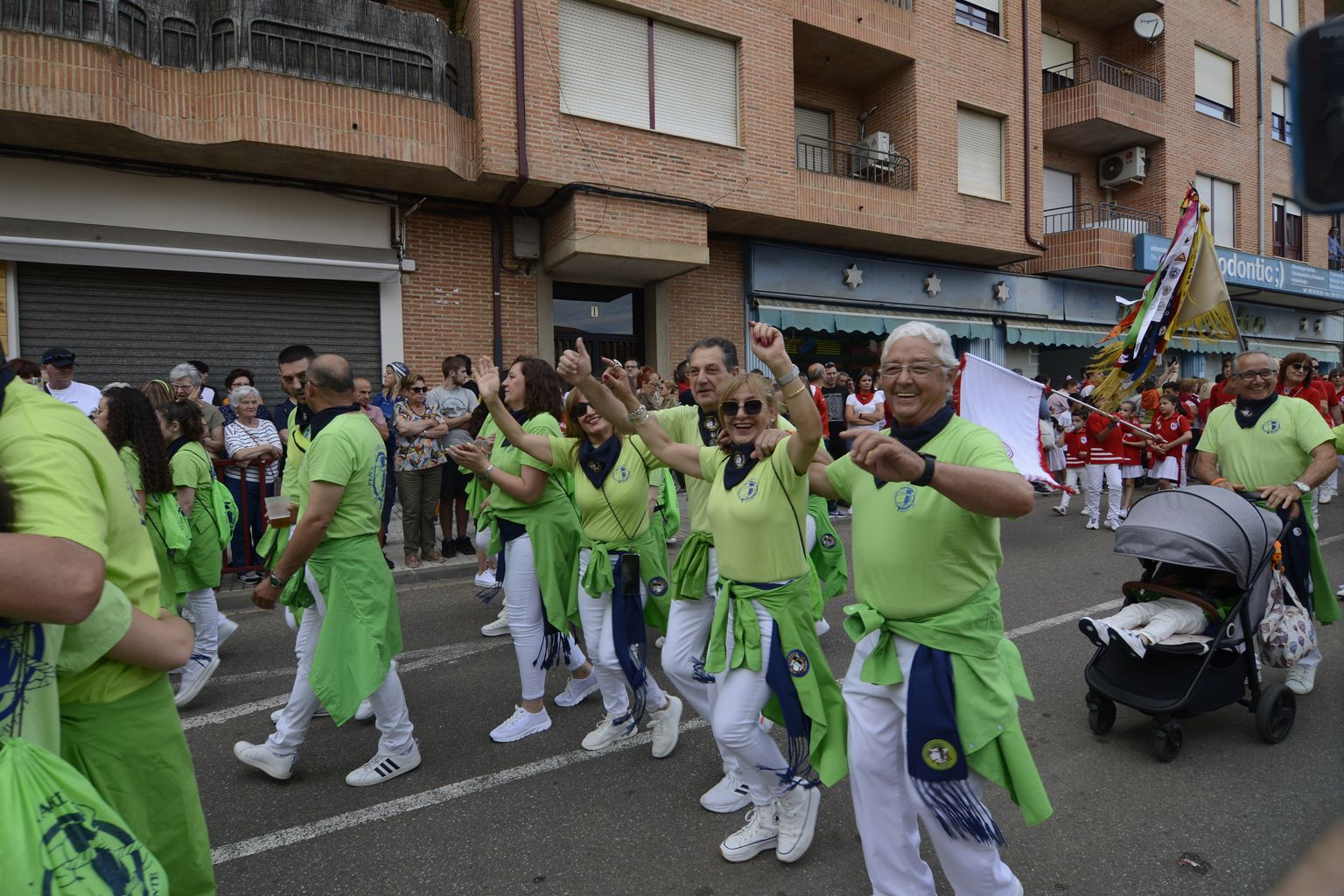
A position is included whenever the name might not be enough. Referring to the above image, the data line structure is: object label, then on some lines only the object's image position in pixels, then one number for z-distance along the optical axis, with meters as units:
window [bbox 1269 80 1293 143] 25.06
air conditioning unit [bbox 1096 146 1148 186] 20.86
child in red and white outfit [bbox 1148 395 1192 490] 10.88
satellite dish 20.61
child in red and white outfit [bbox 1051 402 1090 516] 10.84
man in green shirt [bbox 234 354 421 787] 3.55
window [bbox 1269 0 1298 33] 25.36
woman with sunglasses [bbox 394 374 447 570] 8.35
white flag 4.62
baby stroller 3.87
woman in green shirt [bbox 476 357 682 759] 3.96
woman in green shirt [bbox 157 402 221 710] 5.06
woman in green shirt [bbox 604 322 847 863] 2.98
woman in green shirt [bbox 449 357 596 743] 4.23
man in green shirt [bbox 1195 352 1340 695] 4.60
